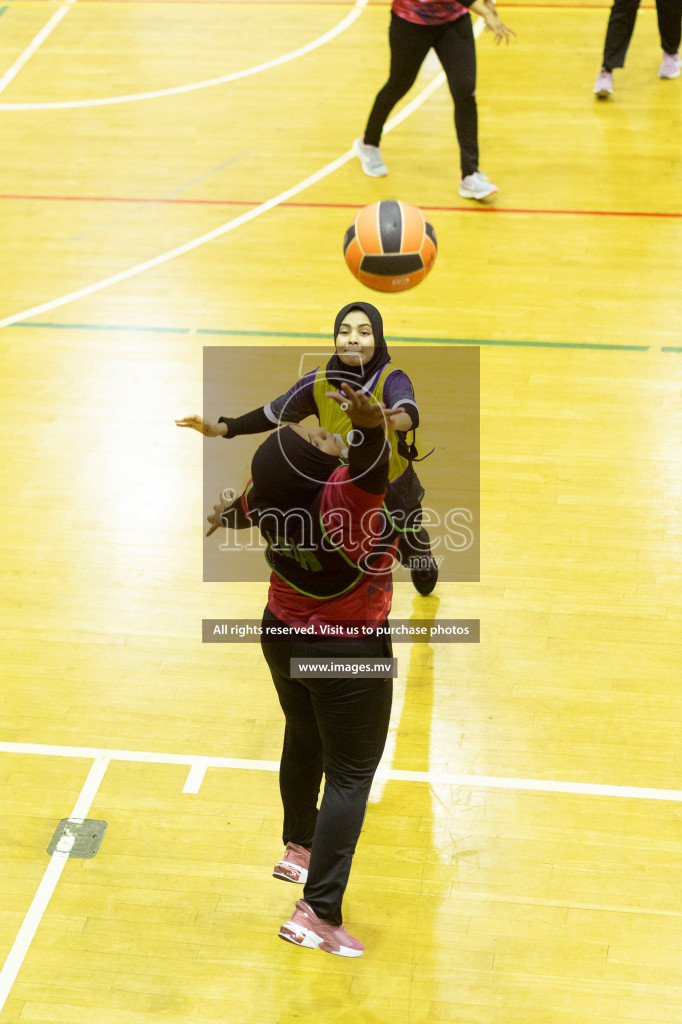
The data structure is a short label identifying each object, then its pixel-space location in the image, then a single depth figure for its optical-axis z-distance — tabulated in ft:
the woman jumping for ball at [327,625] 22.56
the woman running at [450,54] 51.80
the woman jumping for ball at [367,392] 29.01
